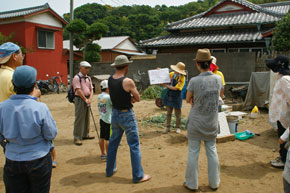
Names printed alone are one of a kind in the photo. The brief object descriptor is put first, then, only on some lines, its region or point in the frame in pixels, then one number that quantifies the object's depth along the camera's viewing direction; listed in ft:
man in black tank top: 11.03
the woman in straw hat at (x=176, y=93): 19.07
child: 13.64
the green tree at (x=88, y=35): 51.81
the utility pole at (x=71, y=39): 45.35
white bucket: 18.35
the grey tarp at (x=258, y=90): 26.24
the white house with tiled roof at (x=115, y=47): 89.76
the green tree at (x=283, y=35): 31.12
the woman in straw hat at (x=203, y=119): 10.18
